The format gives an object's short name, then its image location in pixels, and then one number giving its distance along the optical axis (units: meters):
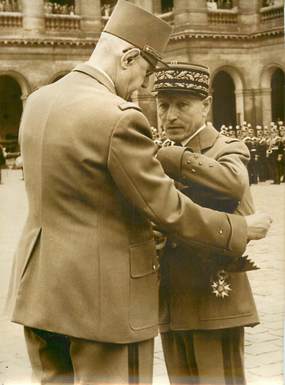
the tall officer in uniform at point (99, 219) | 2.21
